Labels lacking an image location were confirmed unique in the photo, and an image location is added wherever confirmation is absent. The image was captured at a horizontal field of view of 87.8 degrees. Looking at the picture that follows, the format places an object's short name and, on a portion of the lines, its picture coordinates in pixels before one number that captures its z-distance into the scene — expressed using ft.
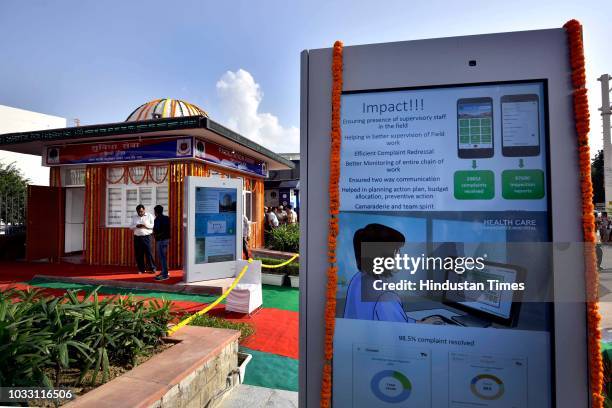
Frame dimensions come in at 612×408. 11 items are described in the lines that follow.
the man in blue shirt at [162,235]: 23.82
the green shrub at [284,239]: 35.83
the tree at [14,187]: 46.40
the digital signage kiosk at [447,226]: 3.68
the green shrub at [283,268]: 25.55
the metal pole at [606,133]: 37.91
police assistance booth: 27.89
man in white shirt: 25.00
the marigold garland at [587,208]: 3.50
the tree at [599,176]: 121.80
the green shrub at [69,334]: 7.27
